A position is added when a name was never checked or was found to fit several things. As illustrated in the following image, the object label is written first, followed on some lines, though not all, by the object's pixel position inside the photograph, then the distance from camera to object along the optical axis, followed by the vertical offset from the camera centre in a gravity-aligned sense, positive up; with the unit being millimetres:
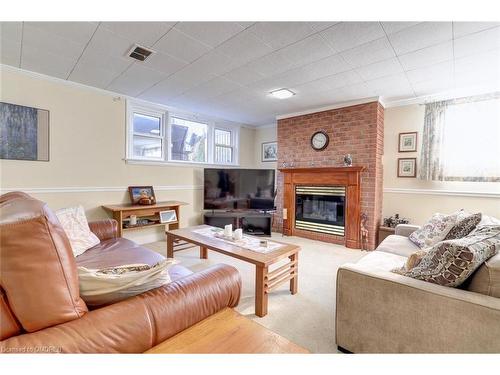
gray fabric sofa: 1067 -644
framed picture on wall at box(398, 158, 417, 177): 3465 +252
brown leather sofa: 714 -459
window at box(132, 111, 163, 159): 3666 +675
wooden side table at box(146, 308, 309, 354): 895 -637
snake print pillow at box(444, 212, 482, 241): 1815 -324
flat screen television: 4207 -163
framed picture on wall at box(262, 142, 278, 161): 5121 +661
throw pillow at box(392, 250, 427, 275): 1363 -455
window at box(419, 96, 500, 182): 2906 +582
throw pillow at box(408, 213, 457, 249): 2086 -430
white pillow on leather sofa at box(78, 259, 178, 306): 947 -429
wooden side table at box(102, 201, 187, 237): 3092 -477
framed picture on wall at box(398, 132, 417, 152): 3449 +623
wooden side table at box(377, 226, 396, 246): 3401 -703
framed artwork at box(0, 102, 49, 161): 2521 +475
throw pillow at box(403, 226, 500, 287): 1135 -370
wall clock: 3948 +705
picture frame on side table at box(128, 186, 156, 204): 3448 -253
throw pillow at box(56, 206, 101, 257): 2001 -468
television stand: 4168 -721
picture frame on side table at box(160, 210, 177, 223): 3564 -577
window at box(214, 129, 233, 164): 4828 +690
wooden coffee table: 1825 -634
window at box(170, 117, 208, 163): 4148 +712
